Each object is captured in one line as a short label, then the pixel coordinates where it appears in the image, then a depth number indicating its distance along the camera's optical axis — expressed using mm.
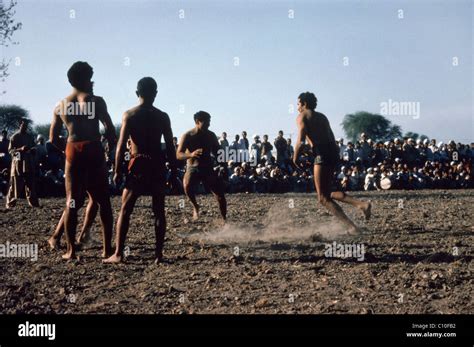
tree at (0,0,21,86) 20531
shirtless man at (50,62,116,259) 5941
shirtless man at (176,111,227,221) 8812
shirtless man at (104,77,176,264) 5828
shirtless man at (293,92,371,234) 7555
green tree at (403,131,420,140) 48025
